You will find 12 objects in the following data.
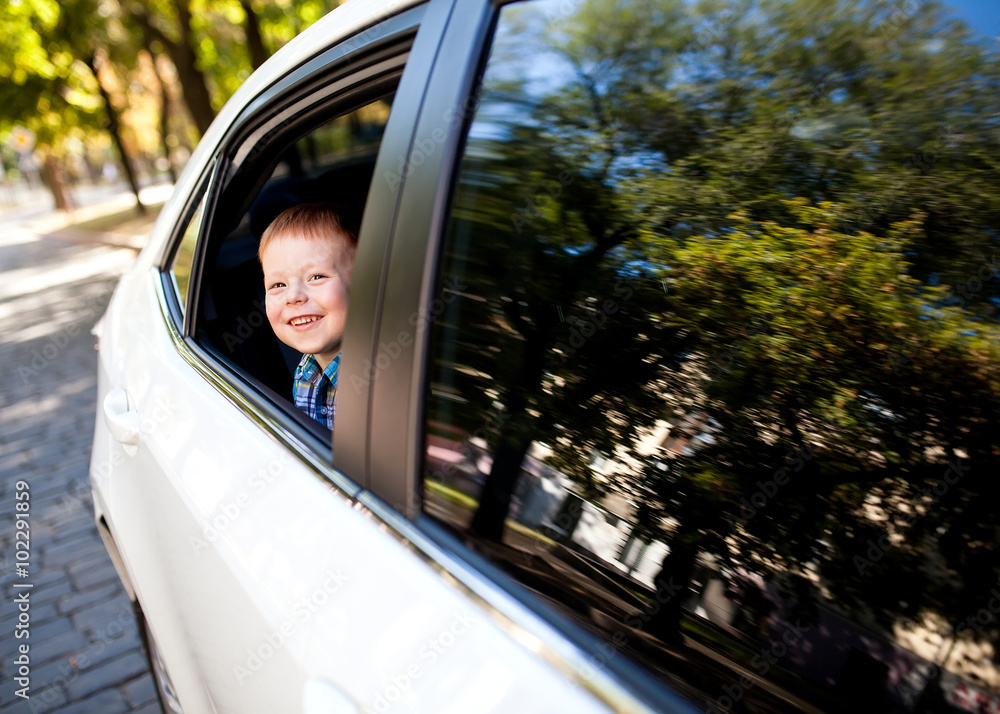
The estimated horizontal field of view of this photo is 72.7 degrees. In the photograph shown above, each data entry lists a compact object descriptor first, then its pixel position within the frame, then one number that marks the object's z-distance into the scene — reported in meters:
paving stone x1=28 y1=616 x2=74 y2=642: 2.86
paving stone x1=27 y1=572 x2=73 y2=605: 3.13
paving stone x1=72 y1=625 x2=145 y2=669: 2.71
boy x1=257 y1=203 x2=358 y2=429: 1.75
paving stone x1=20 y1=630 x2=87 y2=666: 2.73
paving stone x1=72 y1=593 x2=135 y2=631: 2.94
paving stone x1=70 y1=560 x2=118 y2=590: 3.24
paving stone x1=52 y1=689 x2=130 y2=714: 2.45
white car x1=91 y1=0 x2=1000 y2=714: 0.78
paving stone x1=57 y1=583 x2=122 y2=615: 3.07
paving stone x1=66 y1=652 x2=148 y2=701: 2.55
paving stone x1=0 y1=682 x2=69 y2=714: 2.45
